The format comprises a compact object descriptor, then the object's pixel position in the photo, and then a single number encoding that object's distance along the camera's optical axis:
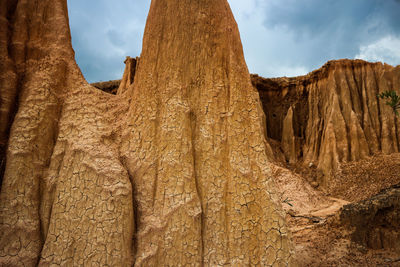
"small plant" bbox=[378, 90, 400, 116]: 14.01
